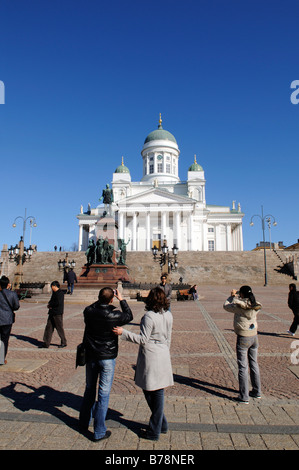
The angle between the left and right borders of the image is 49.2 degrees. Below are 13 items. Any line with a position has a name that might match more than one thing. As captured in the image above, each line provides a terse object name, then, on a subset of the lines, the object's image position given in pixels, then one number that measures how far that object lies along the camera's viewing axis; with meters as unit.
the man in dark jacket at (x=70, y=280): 19.55
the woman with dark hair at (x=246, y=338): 4.84
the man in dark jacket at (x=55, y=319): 7.96
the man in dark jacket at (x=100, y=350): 3.71
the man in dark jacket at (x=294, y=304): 9.34
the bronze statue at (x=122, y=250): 24.33
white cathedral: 65.69
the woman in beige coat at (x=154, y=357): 3.56
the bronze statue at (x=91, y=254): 23.30
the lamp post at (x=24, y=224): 29.82
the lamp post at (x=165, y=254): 22.66
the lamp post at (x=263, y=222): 38.84
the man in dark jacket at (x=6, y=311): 6.57
